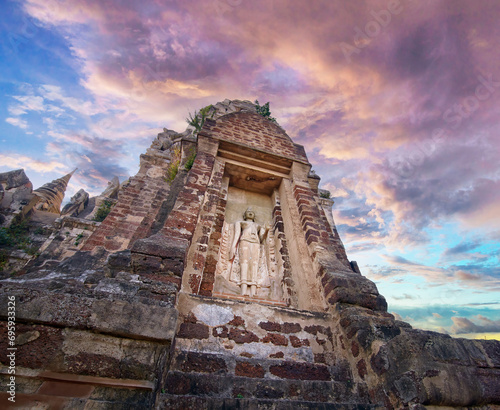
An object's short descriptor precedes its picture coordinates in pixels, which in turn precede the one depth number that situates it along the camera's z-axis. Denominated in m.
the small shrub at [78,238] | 8.29
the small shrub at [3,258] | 8.62
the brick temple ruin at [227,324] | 1.80
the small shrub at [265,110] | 13.23
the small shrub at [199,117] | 10.29
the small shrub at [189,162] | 6.71
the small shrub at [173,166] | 7.89
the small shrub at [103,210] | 10.86
